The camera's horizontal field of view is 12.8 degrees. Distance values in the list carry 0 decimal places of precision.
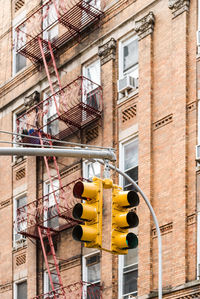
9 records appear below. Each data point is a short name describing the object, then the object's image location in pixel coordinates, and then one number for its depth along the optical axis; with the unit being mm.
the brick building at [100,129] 27594
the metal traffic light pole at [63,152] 16484
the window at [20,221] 34344
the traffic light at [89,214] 16688
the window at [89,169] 31809
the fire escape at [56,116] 31938
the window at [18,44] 38094
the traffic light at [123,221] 16984
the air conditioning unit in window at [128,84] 30734
